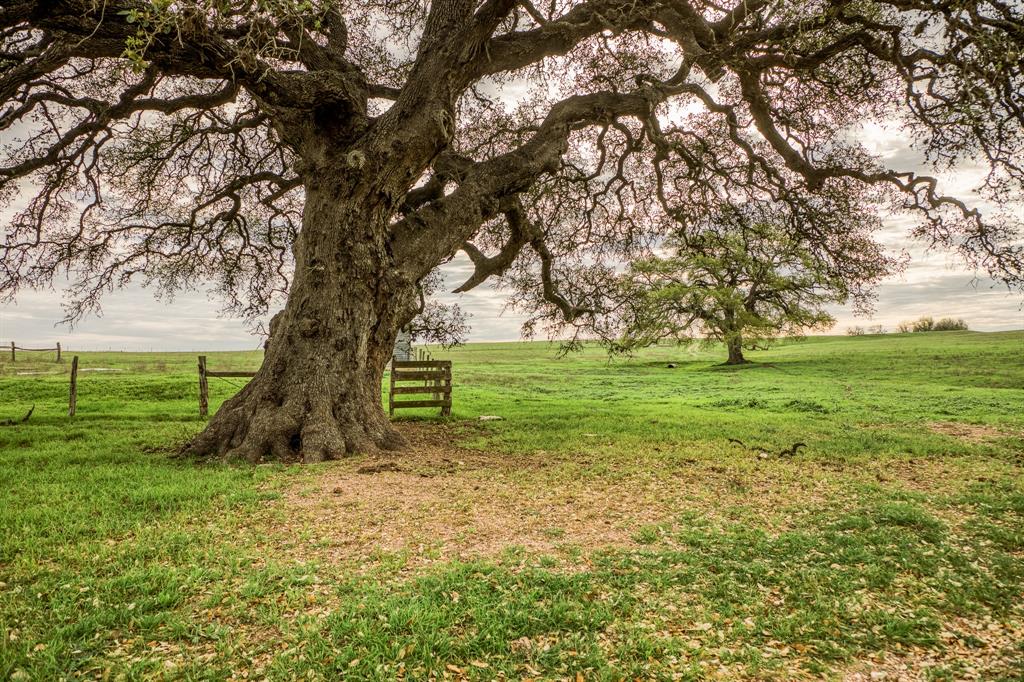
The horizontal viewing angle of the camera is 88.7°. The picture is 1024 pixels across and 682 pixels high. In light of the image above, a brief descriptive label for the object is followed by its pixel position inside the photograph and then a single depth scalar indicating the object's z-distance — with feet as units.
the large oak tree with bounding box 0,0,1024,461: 31.19
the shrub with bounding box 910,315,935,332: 247.09
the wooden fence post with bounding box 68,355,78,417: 57.06
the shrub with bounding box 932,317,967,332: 242.99
